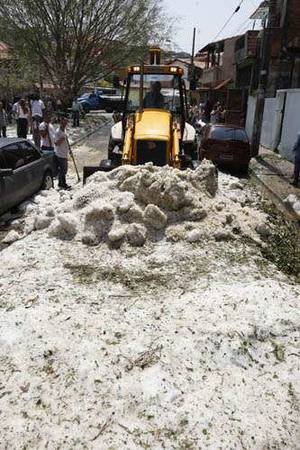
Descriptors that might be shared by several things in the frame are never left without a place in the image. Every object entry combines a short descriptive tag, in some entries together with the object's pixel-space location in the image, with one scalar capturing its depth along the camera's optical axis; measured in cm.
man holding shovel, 1080
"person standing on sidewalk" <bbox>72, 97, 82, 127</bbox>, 2451
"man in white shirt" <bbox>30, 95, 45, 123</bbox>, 1664
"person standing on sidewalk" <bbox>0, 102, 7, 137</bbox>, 1552
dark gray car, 838
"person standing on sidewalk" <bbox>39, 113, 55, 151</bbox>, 1185
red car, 1446
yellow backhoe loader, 923
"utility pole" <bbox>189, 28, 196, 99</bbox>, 1146
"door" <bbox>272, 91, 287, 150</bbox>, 1836
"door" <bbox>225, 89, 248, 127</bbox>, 2728
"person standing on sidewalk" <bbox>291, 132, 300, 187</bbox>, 1222
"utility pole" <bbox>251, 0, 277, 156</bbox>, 1631
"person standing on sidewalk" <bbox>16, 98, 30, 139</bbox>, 1605
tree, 2361
